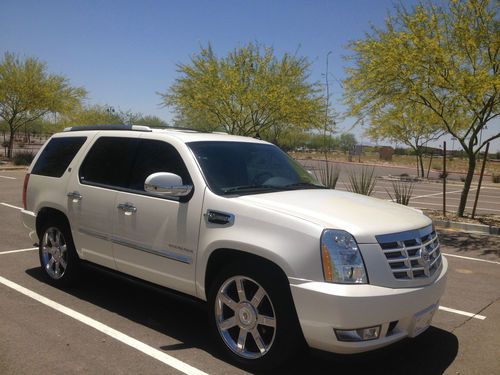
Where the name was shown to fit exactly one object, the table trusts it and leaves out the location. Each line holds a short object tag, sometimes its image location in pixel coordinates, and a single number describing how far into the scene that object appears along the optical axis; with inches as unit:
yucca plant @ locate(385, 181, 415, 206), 488.3
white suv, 130.1
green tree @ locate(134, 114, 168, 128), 2389.3
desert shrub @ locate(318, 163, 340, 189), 475.1
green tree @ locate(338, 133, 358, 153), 5457.7
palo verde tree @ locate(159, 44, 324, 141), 858.8
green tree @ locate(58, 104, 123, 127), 1708.7
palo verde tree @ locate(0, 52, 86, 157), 1171.9
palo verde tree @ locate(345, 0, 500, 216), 419.2
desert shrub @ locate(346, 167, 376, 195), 482.3
